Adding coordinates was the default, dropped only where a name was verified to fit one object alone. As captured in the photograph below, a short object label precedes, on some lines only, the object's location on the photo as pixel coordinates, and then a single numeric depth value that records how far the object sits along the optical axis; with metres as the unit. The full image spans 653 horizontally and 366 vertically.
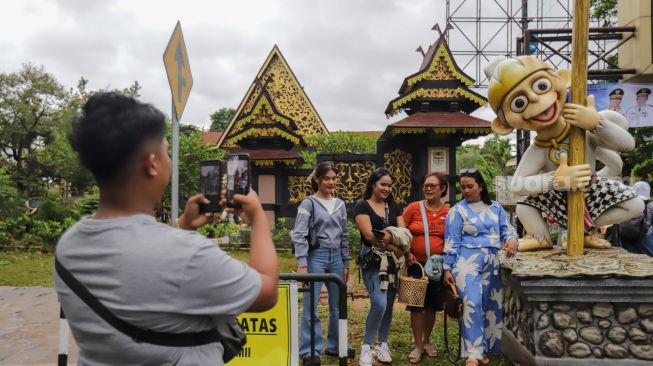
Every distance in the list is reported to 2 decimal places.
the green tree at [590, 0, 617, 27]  18.55
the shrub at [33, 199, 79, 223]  14.92
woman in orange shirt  4.51
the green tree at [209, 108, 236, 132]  55.09
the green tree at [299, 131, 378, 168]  19.78
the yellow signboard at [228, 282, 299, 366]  3.09
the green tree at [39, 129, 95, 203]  32.66
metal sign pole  3.08
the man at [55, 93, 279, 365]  1.26
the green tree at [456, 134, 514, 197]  30.69
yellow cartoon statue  4.29
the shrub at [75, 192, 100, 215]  21.99
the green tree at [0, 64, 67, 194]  34.75
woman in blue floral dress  4.19
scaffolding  11.80
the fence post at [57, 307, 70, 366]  3.35
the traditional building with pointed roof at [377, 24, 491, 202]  10.41
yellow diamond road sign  3.16
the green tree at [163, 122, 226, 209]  23.64
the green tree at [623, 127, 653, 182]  12.55
